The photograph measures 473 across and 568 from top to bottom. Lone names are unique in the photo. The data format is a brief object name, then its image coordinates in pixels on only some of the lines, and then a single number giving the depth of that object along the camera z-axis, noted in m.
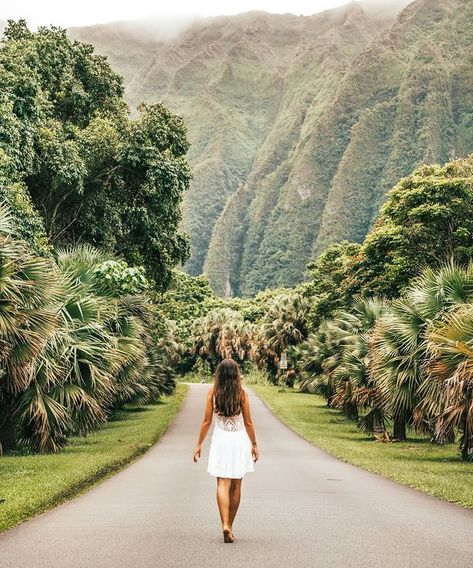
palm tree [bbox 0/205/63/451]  15.43
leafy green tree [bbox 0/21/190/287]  31.17
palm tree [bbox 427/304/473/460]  15.76
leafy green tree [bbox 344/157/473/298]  34.56
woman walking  8.30
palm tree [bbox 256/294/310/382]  71.88
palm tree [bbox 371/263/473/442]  20.28
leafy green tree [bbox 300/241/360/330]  50.12
